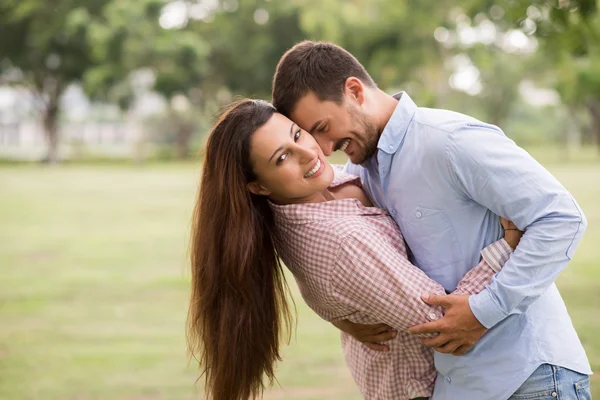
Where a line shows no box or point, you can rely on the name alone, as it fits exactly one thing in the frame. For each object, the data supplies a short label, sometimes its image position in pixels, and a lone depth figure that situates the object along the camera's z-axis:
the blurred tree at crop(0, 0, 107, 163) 33.50
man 2.11
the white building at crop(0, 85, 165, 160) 36.56
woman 2.21
